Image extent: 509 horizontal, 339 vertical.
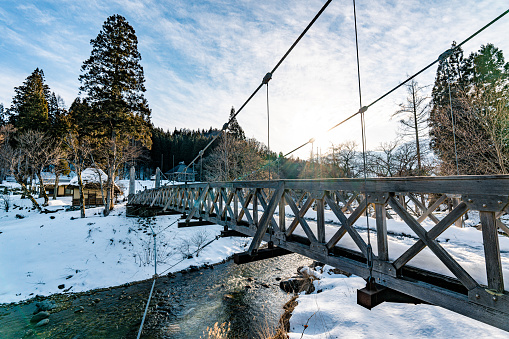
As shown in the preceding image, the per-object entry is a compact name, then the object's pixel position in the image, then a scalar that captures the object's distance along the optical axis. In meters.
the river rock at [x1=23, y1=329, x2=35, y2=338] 6.58
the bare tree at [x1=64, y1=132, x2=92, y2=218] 15.54
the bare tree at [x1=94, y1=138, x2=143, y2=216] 17.02
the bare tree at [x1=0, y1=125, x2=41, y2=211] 17.22
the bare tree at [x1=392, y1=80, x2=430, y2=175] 13.26
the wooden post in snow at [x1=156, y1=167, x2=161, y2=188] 17.00
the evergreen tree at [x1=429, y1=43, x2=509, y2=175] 9.64
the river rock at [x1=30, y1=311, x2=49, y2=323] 7.27
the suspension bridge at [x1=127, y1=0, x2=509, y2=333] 1.63
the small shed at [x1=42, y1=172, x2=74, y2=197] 27.69
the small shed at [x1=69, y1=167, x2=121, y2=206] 20.76
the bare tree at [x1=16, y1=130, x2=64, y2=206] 20.15
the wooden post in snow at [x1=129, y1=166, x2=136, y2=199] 19.30
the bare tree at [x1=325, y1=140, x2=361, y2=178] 20.41
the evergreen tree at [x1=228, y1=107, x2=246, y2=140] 36.53
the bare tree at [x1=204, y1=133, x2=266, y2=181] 24.01
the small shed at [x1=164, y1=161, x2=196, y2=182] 41.28
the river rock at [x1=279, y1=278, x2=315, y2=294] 8.50
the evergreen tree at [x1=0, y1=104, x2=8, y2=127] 42.05
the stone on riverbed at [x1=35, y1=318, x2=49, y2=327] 7.05
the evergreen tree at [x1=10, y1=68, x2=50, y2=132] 24.58
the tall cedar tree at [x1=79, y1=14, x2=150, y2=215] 17.22
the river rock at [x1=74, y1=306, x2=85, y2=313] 7.75
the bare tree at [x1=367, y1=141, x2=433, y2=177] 12.73
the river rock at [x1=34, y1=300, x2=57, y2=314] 7.82
